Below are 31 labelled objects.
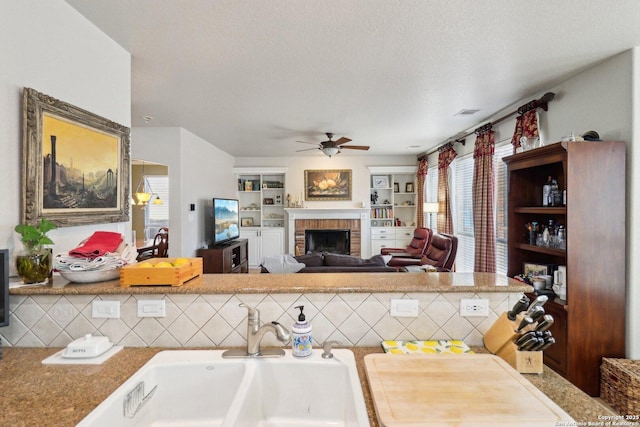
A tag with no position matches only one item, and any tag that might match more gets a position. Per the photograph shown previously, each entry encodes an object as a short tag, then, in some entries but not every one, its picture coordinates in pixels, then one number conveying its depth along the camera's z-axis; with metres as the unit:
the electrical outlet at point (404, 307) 1.40
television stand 5.10
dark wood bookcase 2.38
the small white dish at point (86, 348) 1.26
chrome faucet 1.27
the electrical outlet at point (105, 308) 1.38
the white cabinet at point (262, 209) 7.30
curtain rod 3.14
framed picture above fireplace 7.32
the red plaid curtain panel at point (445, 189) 5.48
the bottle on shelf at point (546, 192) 2.82
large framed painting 1.59
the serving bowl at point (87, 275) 1.43
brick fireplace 7.11
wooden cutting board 0.87
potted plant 1.42
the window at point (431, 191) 6.50
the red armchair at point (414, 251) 5.25
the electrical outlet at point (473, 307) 1.40
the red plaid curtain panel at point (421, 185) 6.78
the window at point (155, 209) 8.13
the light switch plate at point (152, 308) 1.38
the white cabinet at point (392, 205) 7.23
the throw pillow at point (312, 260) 3.36
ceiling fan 4.89
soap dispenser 1.25
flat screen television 5.45
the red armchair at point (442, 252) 4.64
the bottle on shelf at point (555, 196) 2.74
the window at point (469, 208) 4.09
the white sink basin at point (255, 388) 1.20
